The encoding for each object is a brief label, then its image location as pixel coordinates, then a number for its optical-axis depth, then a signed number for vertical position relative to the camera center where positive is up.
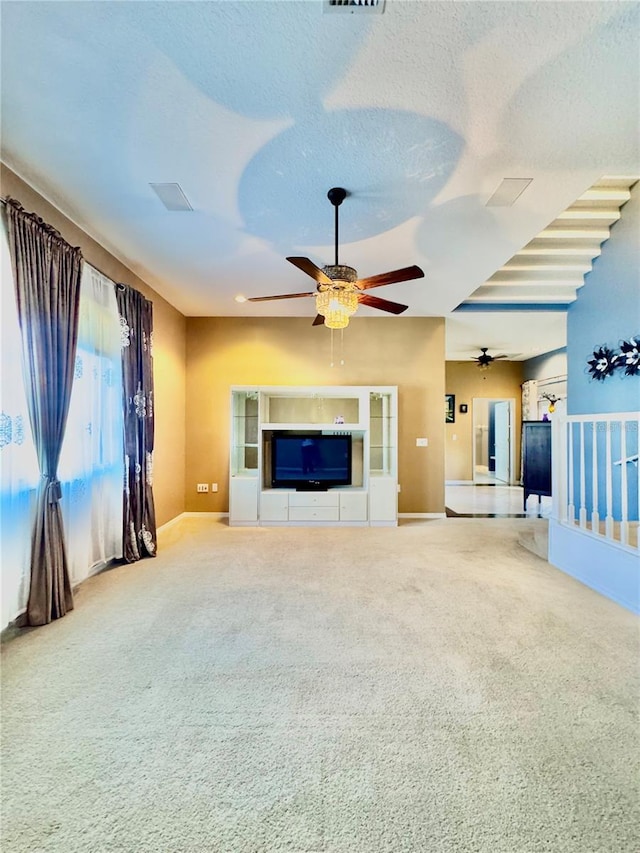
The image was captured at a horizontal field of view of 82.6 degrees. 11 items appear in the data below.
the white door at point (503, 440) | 9.32 -0.12
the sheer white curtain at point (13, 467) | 2.21 -0.19
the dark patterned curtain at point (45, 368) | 2.32 +0.47
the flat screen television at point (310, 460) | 5.08 -0.33
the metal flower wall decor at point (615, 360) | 3.89 +0.85
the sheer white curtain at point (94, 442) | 2.93 -0.05
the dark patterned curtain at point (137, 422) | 3.54 +0.14
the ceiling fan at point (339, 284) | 2.39 +1.04
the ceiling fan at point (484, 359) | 7.79 +1.67
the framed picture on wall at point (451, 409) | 9.20 +0.68
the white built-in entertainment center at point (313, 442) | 4.89 -0.21
